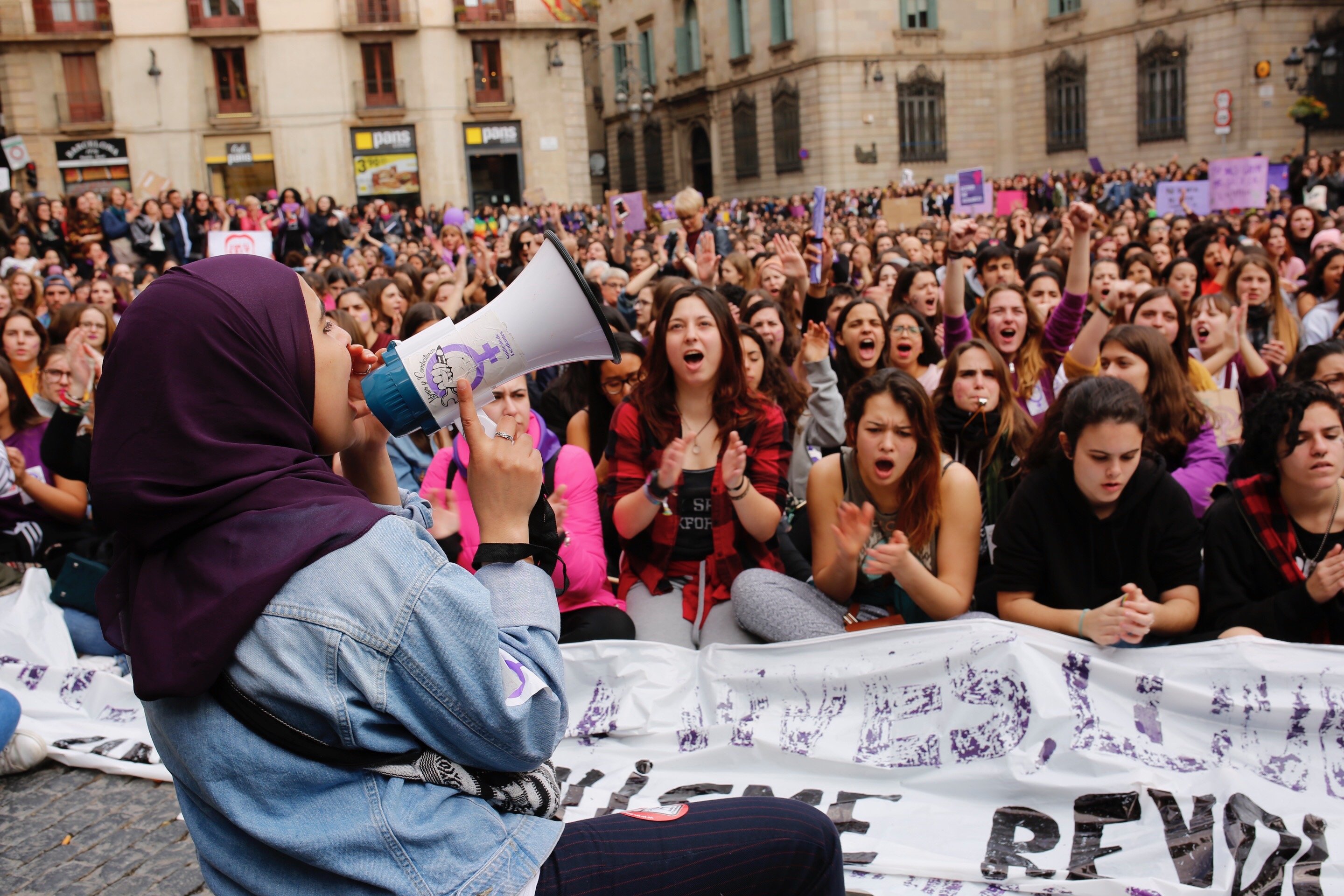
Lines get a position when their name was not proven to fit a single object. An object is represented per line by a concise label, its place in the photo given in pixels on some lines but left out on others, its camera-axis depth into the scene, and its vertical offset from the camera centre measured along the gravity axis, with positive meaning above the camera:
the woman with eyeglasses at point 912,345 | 5.47 -0.49
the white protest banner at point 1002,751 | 2.75 -1.52
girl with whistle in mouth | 4.23 -0.73
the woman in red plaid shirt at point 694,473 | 4.04 -0.80
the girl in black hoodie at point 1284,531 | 3.27 -0.98
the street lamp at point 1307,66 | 29.05 +4.54
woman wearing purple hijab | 1.32 -0.43
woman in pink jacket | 3.84 -0.93
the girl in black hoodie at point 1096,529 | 3.35 -0.94
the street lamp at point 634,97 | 35.62 +6.09
